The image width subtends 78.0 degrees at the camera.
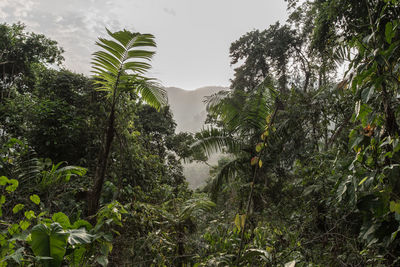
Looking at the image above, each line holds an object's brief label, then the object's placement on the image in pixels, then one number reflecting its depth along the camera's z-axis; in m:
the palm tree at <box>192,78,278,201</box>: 5.00
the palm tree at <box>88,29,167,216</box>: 2.94
